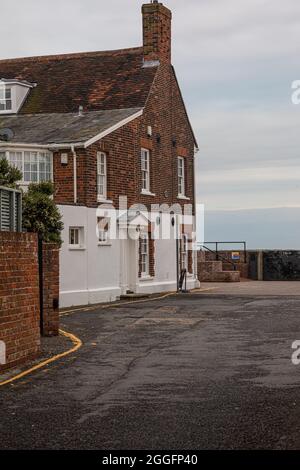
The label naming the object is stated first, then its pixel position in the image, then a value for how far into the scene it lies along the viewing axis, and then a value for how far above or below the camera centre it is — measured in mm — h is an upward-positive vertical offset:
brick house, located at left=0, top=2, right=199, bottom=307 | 30141 +3576
